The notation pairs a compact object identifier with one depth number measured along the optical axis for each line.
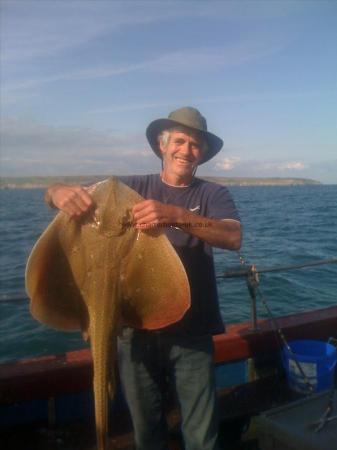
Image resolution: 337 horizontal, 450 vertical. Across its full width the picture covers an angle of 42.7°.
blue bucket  4.23
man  2.97
